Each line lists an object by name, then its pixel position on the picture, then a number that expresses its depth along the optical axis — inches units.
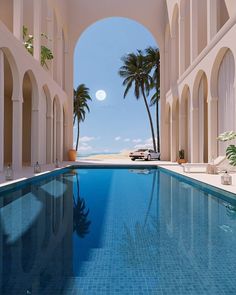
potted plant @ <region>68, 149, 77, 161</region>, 778.2
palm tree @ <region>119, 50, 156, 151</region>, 1159.0
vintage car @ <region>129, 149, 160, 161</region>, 837.2
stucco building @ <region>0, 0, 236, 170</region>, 447.2
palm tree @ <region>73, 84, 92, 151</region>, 1504.7
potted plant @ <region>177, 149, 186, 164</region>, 655.1
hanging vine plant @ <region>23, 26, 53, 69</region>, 600.9
